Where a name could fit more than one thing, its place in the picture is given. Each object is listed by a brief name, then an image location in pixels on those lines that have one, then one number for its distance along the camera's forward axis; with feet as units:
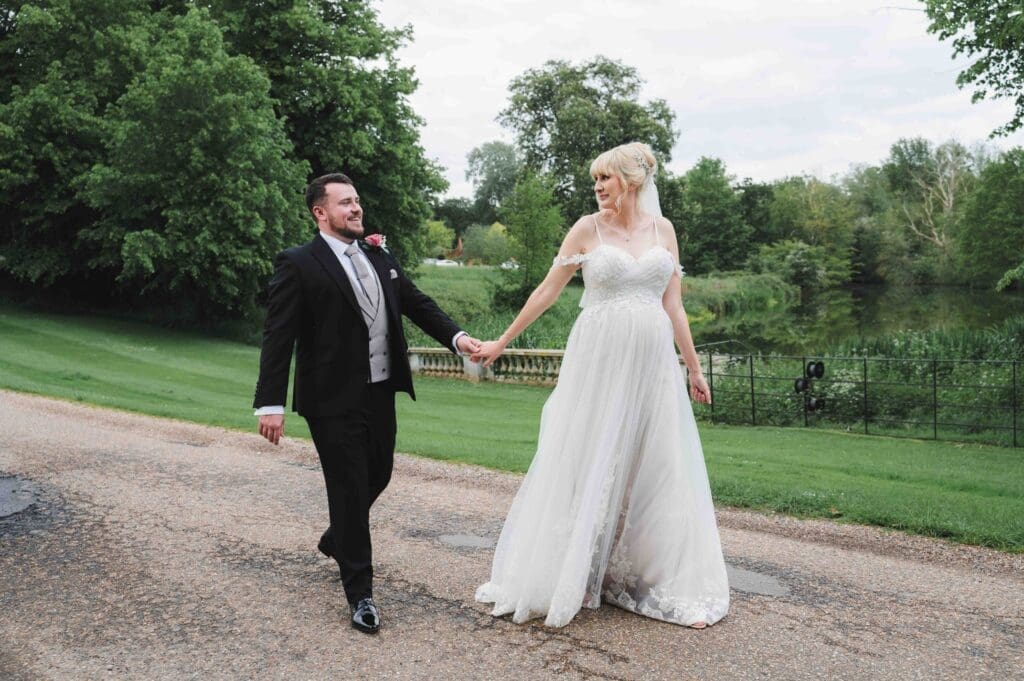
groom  15.10
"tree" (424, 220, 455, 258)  252.01
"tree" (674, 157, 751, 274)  222.28
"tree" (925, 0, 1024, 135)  48.19
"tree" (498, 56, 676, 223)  165.68
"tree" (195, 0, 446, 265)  97.55
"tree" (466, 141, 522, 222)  347.15
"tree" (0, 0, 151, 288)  84.74
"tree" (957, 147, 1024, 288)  160.76
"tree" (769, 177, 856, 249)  232.12
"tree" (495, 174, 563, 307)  117.08
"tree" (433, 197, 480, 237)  327.47
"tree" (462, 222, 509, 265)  237.45
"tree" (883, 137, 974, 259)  222.48
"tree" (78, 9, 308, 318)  80.38
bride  15.12
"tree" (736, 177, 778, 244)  249.75
